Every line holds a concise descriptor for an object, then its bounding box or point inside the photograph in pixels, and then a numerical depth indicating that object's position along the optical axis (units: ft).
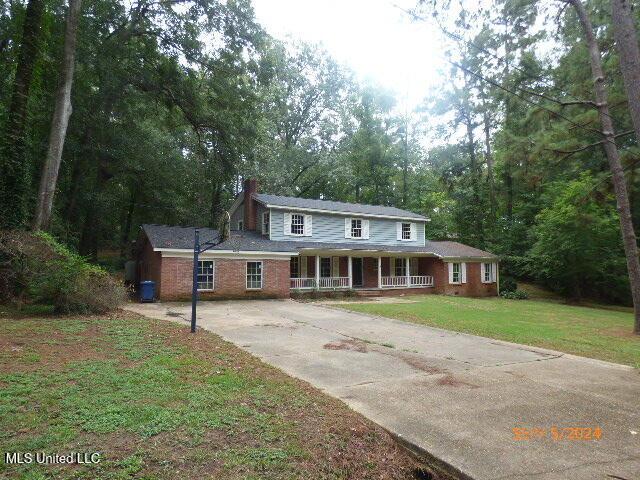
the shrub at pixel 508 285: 95.04
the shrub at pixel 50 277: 34.06
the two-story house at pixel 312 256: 58.34
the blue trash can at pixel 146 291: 53.16
